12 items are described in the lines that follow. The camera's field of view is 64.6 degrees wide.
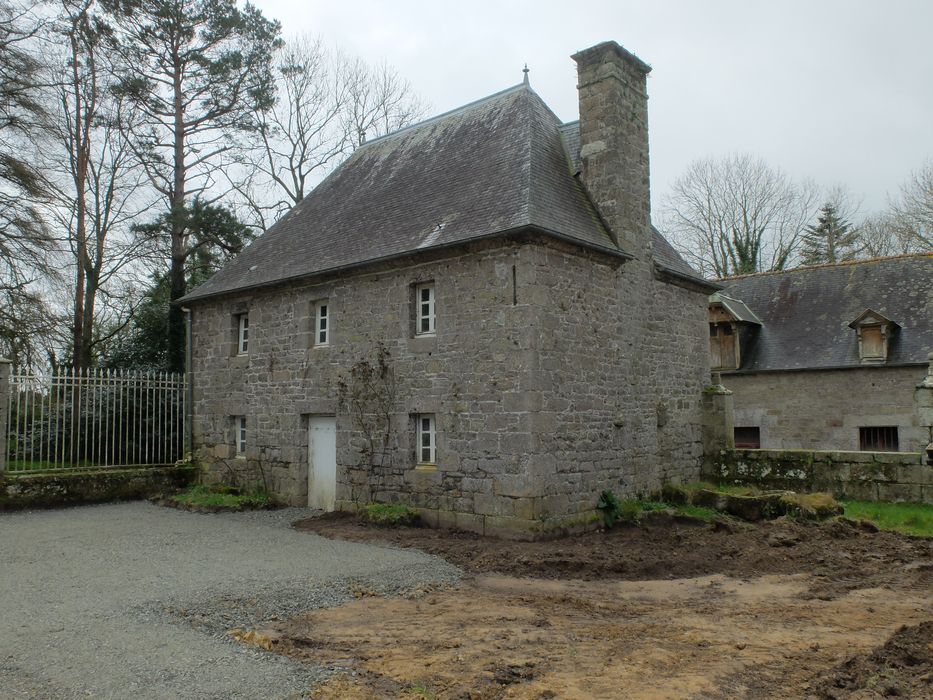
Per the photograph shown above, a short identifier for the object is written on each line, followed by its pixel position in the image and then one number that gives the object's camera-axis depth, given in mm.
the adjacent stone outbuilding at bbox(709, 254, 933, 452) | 17219
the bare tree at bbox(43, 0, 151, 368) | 19453
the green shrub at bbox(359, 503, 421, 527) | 11094
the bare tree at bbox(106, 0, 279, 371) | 20141
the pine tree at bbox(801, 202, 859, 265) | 31547
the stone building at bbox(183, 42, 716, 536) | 10414
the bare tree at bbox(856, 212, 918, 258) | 29327
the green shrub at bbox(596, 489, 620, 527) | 11023
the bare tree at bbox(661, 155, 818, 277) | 32156
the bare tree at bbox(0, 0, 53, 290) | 15703
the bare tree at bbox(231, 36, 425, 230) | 24203
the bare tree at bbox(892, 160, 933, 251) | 26609
